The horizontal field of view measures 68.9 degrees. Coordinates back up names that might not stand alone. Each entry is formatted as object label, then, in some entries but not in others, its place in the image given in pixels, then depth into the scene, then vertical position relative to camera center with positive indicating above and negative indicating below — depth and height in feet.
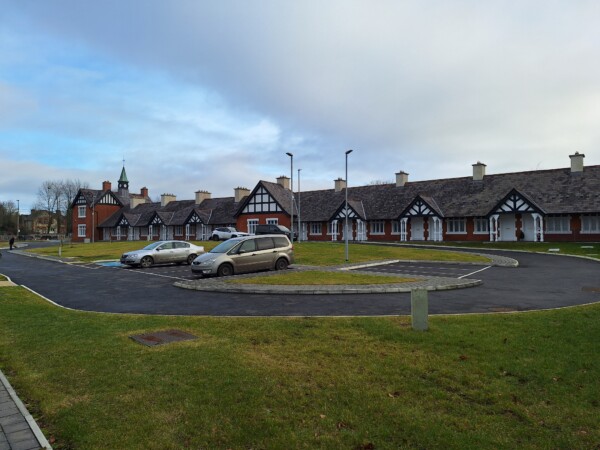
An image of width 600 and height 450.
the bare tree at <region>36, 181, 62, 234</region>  335.88 +27.37
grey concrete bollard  26.18 -5.11
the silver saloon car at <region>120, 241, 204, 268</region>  81.09 -4.62
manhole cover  24.64 -6.31
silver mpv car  60.49 -3.98
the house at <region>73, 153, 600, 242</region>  128.77 +6.20
